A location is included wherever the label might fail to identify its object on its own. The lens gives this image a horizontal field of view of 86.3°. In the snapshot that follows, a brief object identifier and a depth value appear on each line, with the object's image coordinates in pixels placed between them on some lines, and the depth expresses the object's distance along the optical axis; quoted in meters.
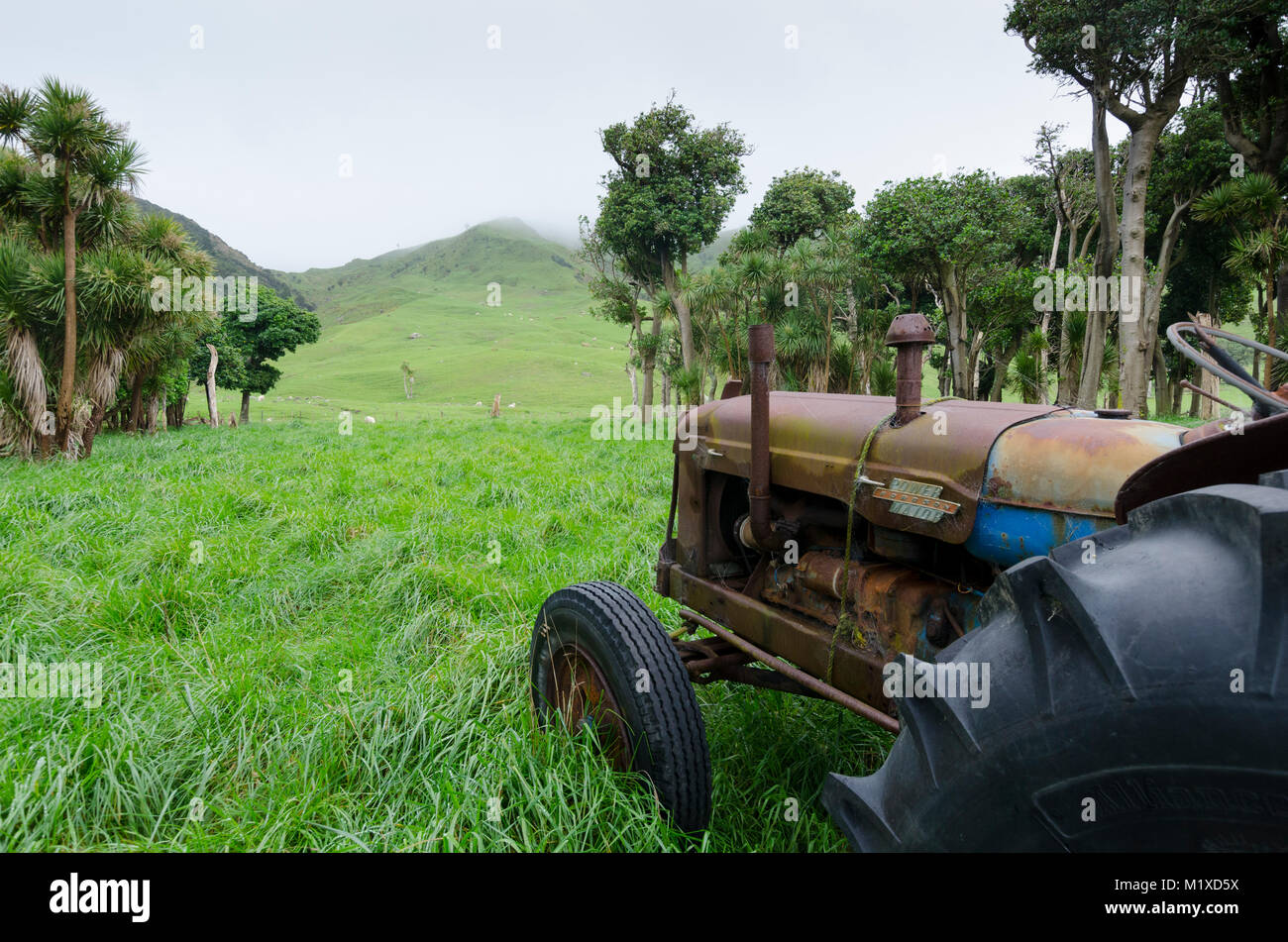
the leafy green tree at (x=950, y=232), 18.73
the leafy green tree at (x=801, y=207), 27.27
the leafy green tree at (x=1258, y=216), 13.59
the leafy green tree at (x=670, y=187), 25.09
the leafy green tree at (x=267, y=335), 28.80
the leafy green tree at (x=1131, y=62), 11.95
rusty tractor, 0.96
